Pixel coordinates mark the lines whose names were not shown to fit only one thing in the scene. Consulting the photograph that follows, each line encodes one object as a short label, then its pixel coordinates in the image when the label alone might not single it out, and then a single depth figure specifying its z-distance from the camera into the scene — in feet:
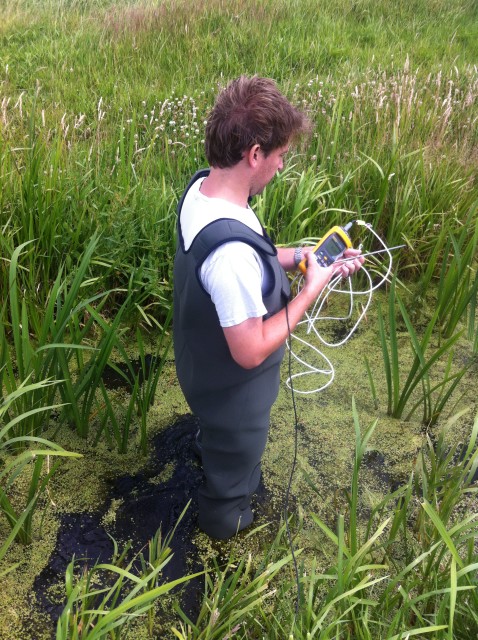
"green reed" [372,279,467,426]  6.70
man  4.18
